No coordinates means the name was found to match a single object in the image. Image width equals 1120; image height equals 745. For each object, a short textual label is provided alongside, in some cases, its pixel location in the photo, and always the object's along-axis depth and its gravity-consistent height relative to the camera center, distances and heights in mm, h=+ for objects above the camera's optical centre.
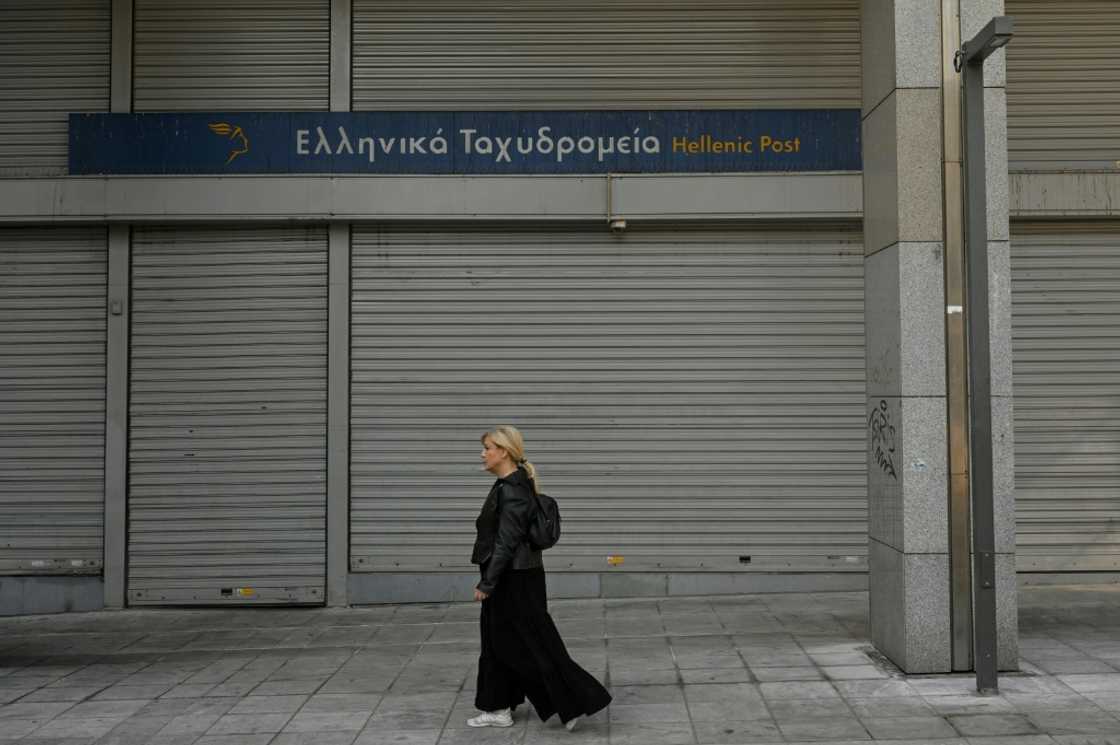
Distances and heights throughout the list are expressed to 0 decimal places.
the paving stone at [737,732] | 6211 -1886
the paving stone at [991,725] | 6176 -1831
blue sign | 10859 +2826
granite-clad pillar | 7406 +483
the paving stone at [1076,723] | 6156 -1815
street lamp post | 6918 +338
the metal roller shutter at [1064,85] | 11039 +3474
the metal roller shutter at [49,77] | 11078 +3580
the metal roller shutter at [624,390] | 10844 +282
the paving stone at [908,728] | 6160 -1843
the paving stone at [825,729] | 6199 -1865
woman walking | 6312 -1121
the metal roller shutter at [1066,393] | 10922 +252
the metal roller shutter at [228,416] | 10859 +15
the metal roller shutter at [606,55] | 11055 +3796
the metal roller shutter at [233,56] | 11062 +3792
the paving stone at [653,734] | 6227 -1897
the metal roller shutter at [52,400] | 10891 +181
